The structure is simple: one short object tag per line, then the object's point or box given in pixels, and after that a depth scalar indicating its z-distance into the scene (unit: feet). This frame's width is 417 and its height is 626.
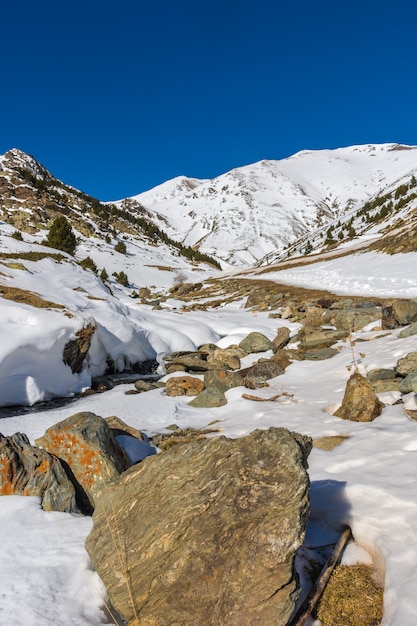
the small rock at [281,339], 49.24
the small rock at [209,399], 31.30
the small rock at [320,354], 40.19
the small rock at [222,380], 34.76
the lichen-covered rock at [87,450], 16.75
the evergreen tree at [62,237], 148.05
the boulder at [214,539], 9.21
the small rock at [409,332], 37.47
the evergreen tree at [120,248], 252.21
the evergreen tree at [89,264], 140.19
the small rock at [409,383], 23.07
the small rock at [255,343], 48.93
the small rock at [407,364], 26.81
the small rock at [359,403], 21.64
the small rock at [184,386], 35.19
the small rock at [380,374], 27.89
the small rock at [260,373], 34.42
